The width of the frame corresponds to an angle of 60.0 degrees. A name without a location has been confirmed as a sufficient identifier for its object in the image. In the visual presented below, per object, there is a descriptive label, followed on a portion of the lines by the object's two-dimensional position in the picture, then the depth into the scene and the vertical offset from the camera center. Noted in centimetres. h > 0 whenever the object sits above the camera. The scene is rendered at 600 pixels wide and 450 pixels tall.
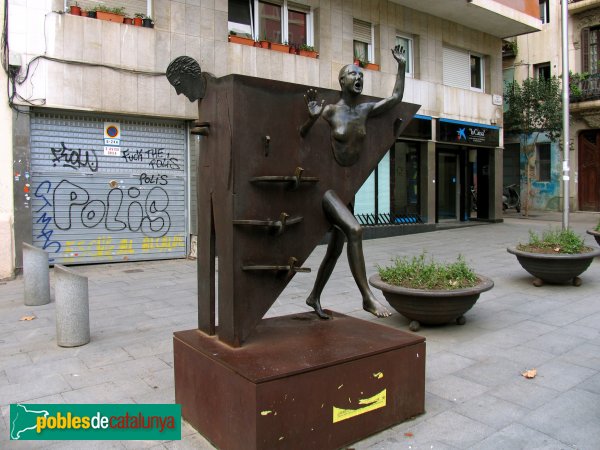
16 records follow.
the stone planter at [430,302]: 552 -107
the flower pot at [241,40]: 1204 +389
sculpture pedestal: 309 -117
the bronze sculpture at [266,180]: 364 +19
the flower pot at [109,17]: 1034 +385
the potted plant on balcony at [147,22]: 1075 +384
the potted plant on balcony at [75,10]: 1007 +387
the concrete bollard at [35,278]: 748 -99
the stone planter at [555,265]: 768 -96
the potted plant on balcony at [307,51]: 1325 +395
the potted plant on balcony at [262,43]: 1249 +392
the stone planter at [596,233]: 986 -63
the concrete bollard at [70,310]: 551 -108
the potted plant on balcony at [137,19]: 1068 +387
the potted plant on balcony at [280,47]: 1273 +390
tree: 1998 +363
